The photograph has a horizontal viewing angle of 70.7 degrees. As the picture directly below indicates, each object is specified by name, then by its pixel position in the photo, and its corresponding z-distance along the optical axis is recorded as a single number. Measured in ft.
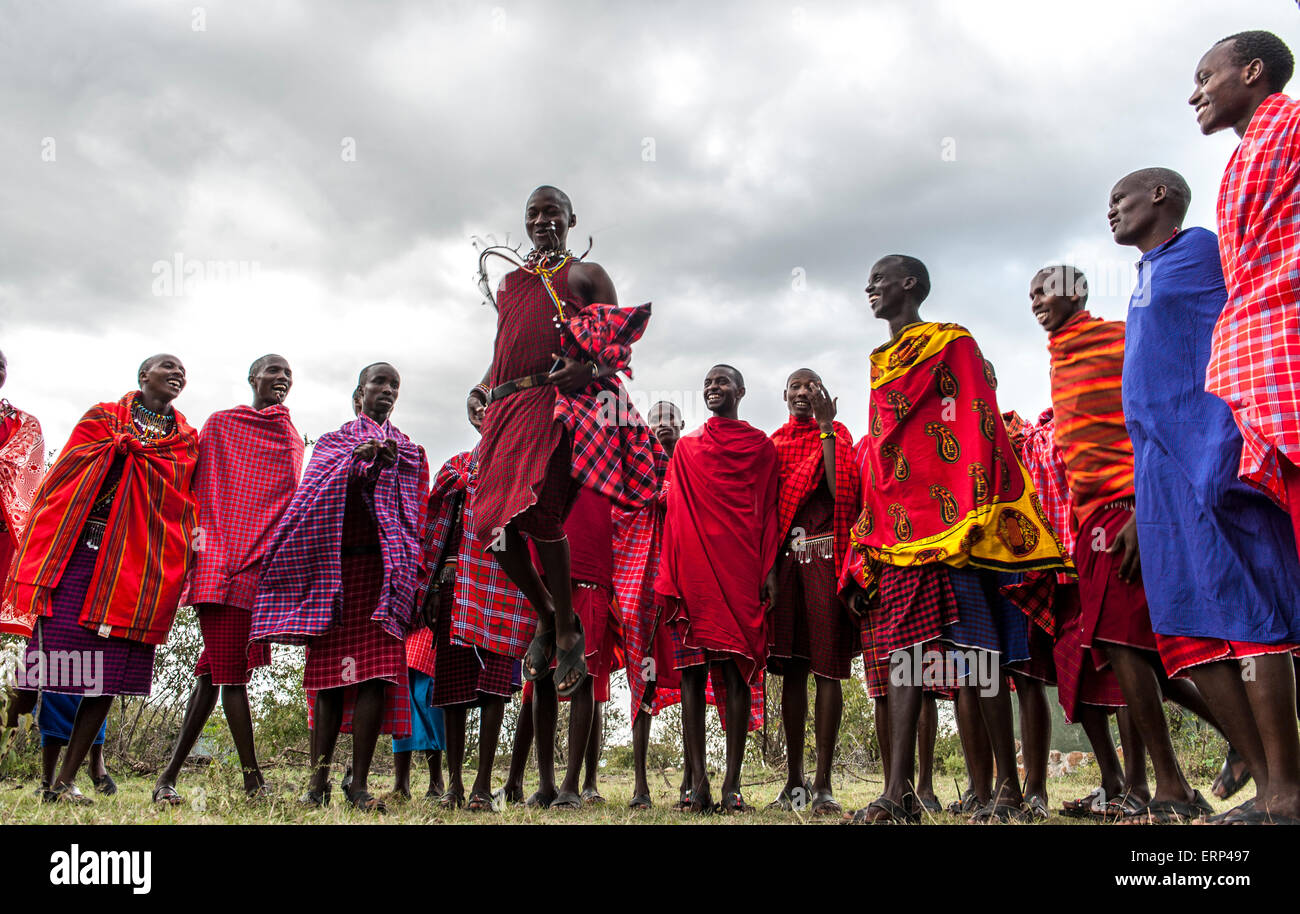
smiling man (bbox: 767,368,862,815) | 18.21
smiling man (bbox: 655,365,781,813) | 17.51
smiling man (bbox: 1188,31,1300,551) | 9.43
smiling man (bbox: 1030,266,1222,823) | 12.89
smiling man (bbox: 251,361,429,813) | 16.25
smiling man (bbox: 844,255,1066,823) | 13.48
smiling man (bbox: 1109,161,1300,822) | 9.82
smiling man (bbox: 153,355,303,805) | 18.28
